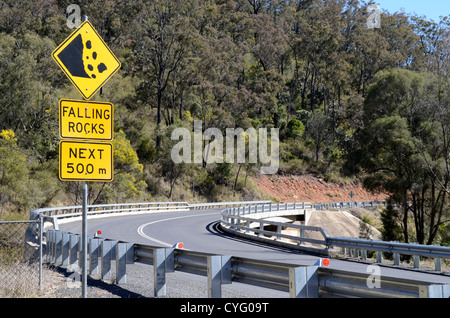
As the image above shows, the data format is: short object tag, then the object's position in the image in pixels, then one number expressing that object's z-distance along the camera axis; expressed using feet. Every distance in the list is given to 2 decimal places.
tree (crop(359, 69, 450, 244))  115.65
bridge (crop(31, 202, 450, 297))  19.98
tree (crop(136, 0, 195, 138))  206.18
